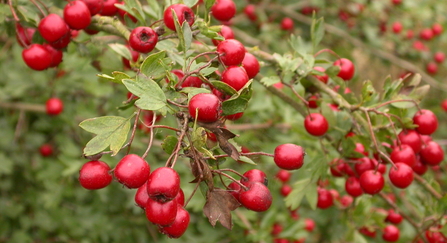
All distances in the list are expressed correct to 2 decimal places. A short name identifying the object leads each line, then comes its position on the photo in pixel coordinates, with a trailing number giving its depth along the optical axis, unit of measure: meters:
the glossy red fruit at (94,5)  0.42
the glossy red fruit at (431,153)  0.44
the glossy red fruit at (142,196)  0.35
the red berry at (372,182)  0.42
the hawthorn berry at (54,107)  0.60
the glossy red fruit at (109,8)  0.43
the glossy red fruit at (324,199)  0.49
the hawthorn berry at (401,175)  0.41
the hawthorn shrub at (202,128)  0.36
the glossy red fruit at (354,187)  0.45
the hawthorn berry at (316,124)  0.43
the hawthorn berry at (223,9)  0.43
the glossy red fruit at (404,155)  0.42
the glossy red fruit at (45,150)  0.69
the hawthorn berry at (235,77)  0.36
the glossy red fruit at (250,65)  0.39
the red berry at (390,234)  0.52
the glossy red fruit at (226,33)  0.41
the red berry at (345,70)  0.45
